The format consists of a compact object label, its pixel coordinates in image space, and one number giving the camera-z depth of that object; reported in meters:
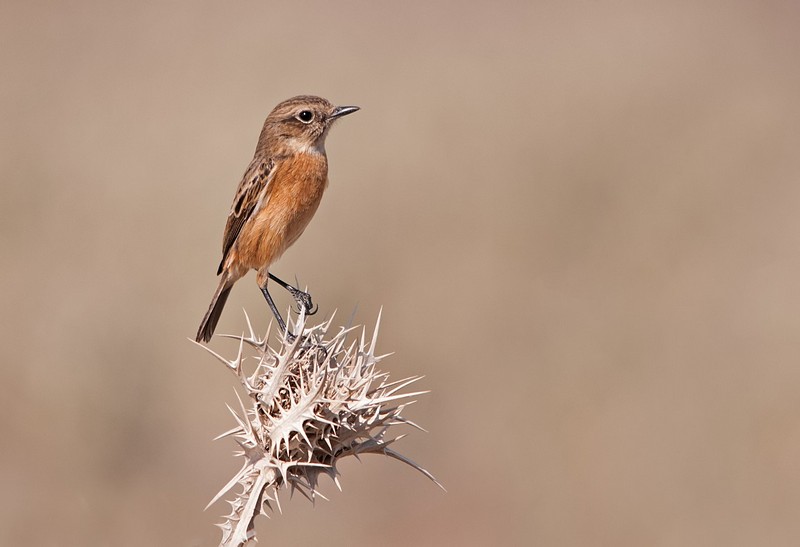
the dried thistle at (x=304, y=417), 7.16
